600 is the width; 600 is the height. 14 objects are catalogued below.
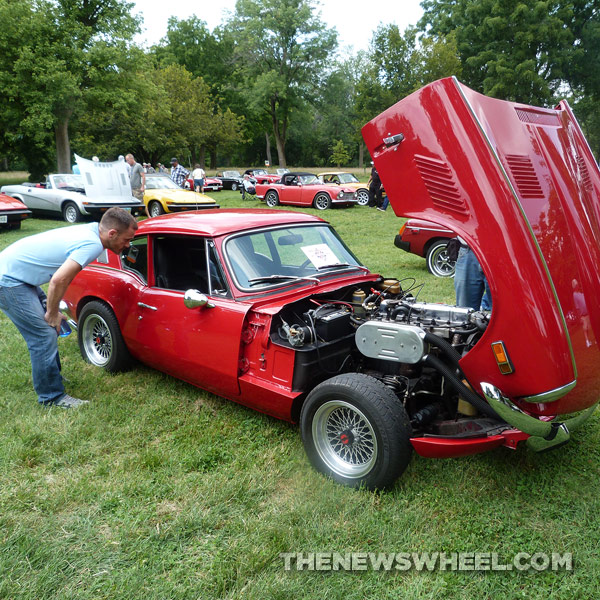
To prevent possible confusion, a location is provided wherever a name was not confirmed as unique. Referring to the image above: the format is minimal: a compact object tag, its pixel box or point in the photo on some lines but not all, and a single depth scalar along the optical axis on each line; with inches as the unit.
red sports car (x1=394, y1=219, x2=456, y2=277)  337.7
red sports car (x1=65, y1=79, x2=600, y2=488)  104.7
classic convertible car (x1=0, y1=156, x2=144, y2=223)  509.0
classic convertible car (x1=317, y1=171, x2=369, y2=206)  756.6
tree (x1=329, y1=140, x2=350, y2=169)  1823.3
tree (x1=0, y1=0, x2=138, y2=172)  871.1
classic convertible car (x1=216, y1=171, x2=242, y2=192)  1127.6
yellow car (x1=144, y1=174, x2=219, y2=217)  595.8
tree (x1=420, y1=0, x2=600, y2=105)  1214.9
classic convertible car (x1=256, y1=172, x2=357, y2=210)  701.3
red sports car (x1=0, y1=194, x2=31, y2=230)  504.4
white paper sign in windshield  164.0
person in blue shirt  148.9
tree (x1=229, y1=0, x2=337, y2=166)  1685.5
